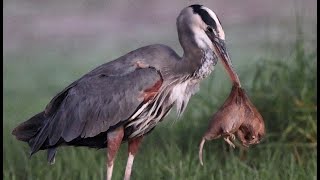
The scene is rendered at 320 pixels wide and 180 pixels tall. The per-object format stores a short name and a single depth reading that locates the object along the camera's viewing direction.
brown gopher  13.47
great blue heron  13.51
